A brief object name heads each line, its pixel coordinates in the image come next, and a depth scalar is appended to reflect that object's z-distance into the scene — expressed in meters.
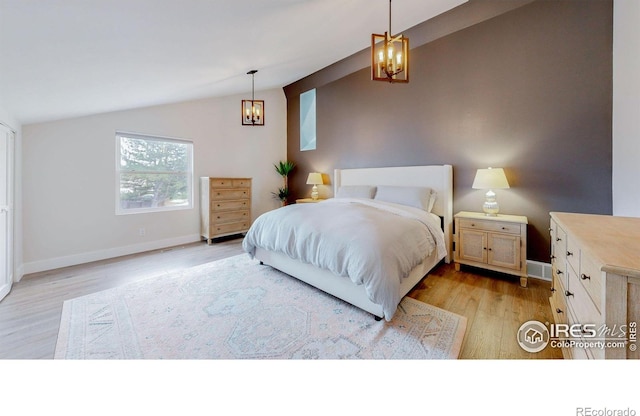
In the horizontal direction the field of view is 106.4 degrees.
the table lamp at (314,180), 4.73
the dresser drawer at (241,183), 4.59
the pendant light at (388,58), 1.98
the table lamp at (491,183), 2.62
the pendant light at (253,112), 3.45
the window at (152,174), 3.70
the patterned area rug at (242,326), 1.56
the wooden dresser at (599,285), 0.77
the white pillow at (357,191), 3.72
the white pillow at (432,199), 3.18
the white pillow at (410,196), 3.13
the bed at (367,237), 1.83
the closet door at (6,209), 2.31
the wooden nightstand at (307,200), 4.77
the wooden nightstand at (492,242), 2.48
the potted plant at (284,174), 5.44
